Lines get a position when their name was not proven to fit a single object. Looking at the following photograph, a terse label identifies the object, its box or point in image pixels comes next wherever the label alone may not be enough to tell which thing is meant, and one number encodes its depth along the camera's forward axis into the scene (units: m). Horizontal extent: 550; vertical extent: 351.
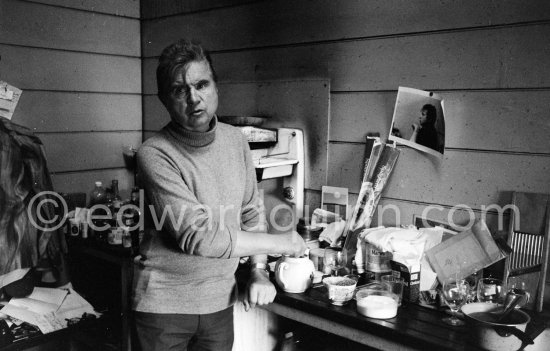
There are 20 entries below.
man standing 1.52
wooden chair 1.74
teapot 1.85
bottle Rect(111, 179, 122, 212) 2.99
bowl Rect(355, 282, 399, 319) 1.63
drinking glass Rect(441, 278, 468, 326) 1.66
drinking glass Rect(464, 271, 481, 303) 1.72
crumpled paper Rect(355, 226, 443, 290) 1.81
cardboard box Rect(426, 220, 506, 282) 1.75
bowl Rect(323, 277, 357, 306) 1.75
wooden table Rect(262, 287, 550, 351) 1.50
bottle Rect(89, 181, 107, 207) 3.04
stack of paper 2.27
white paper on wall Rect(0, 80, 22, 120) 2.69
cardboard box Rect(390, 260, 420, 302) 1.77
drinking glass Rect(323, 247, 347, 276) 2.04
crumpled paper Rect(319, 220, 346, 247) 2.21
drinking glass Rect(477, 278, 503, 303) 1.68
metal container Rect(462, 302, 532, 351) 1.40
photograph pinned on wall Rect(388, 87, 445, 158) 2.02
